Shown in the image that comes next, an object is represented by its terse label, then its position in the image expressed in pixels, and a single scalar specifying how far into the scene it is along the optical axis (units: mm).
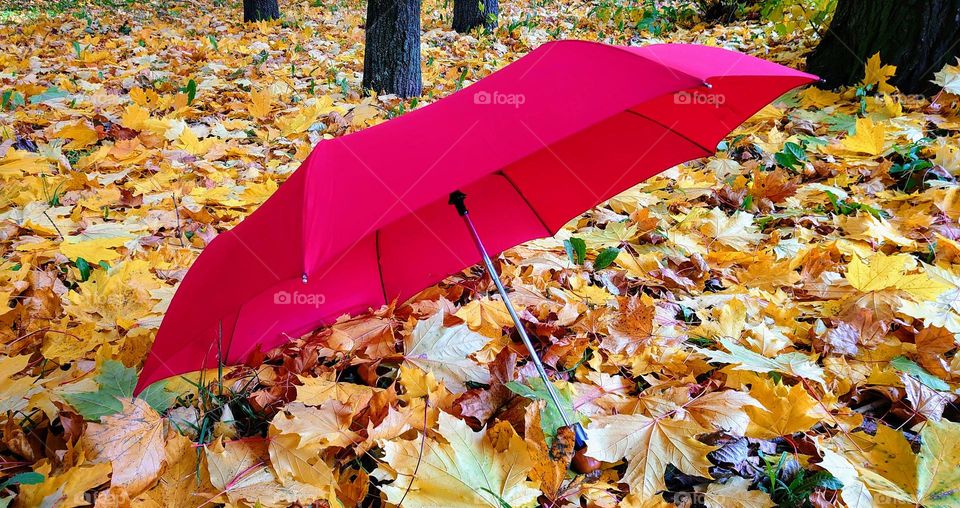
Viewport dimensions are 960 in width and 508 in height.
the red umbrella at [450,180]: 979
